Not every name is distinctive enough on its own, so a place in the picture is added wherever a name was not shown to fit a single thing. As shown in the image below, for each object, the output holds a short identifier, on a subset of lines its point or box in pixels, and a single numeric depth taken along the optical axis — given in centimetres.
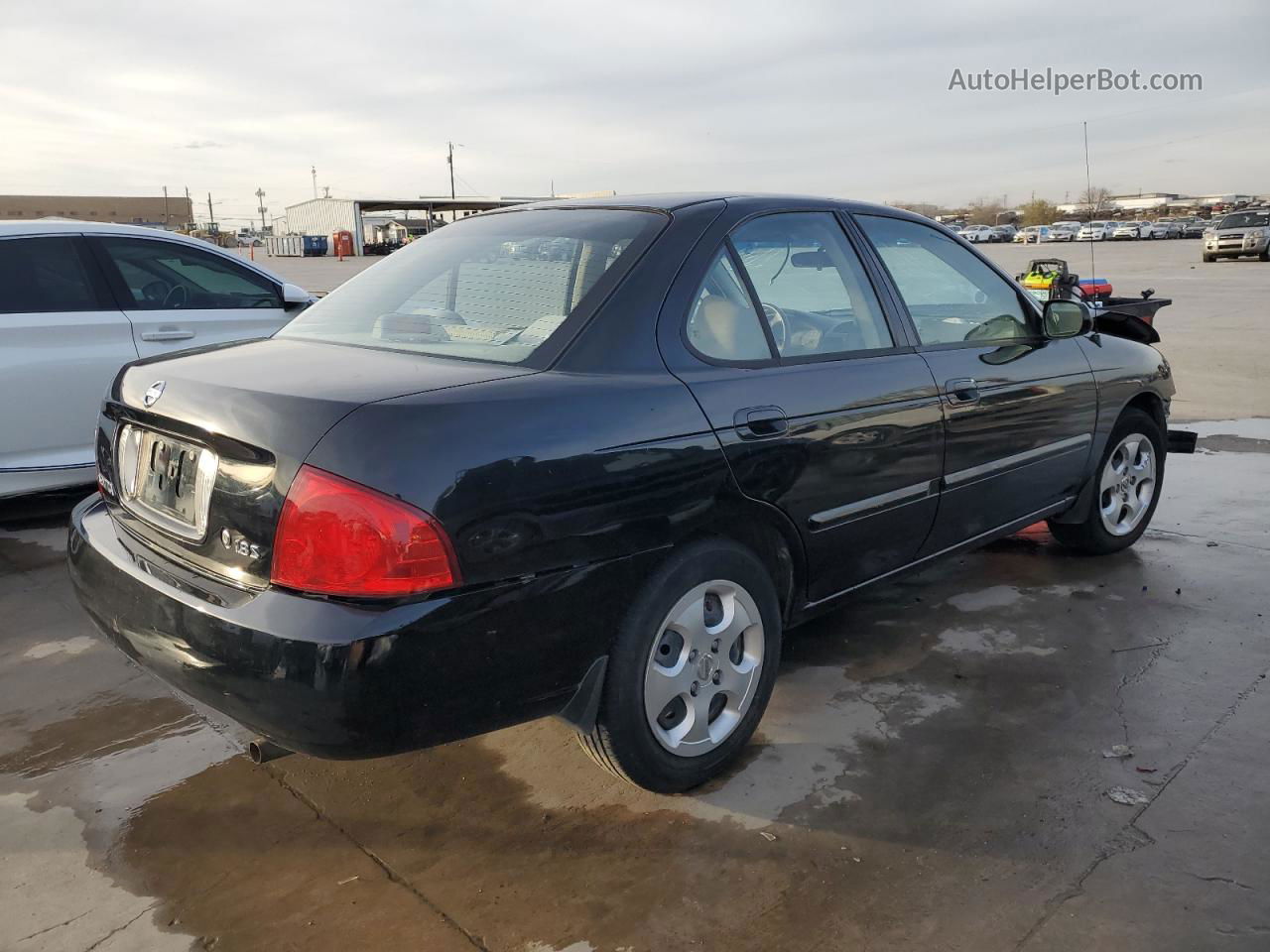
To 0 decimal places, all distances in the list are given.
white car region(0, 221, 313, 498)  509
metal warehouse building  6438
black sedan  212
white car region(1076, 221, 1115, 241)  5272
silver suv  3066
